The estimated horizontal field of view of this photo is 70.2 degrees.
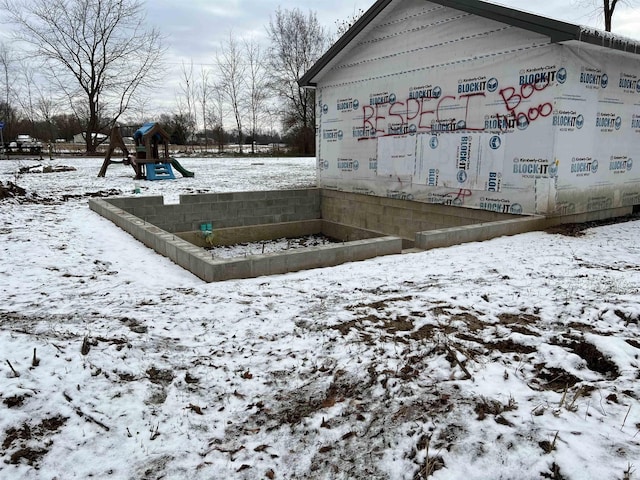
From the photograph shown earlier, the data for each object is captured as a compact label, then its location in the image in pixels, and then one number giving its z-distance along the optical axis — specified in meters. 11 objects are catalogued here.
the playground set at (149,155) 18.72
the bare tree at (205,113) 40.97
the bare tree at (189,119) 41.18
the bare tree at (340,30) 37.14
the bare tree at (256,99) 40.78
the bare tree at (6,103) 32.94
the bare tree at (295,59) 41.03
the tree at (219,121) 40.81
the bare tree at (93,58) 30.66
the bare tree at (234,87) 40.06
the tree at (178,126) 43.16
